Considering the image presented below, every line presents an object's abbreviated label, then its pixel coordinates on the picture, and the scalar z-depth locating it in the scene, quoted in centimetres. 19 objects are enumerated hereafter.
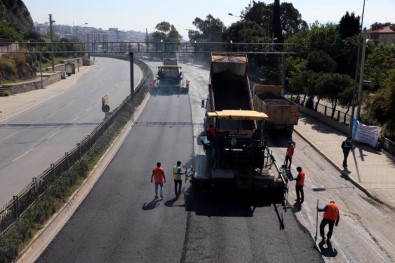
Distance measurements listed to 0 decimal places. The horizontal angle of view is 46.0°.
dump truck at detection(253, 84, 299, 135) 2934
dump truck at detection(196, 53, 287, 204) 1753
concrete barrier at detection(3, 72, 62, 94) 5419
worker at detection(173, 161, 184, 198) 1784
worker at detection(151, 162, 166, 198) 1752
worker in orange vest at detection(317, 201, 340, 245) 1395
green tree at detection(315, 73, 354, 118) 3432
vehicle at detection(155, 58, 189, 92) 5402
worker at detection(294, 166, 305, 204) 1766
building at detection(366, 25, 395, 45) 9462
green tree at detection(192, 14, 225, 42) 13264
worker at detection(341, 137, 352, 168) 2272
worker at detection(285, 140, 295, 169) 2202
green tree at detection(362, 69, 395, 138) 2650
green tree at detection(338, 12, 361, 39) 5947
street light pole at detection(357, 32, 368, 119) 2586
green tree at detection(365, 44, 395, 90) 4091
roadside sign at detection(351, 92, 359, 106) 2742
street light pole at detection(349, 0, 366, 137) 2737
